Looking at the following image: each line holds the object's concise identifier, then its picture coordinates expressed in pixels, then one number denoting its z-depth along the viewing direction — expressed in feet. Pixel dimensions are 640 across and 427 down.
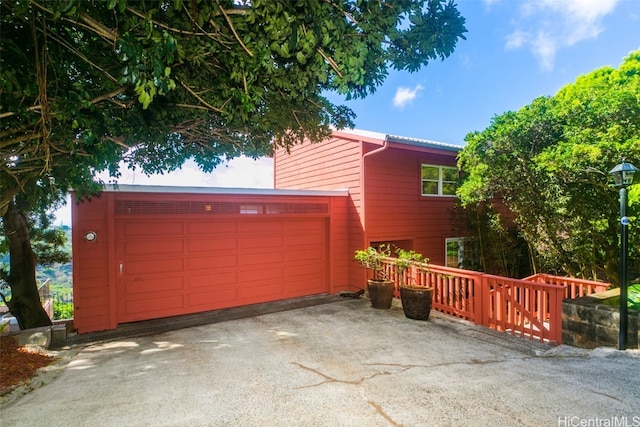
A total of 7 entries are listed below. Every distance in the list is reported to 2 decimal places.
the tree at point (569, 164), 14.74
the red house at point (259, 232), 17.47
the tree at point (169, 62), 7.27
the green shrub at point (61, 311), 32.53
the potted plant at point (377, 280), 20.70
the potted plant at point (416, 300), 18.16
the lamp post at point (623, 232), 12.39
